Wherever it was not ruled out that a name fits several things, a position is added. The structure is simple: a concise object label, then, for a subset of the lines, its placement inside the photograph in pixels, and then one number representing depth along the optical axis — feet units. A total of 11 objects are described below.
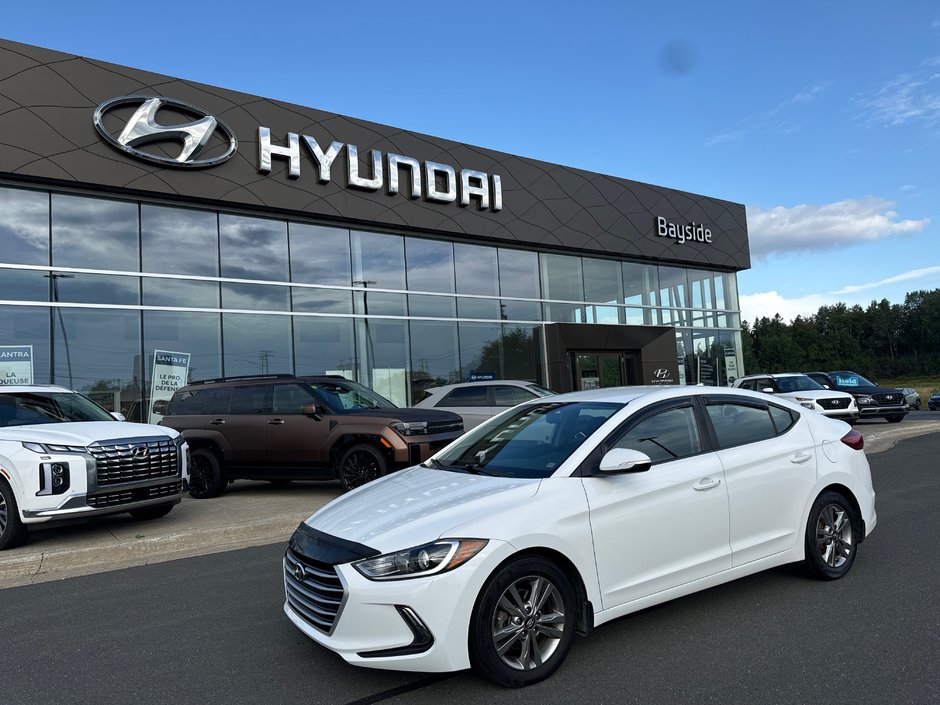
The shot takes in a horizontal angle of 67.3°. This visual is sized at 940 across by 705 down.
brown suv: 32.35
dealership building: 46.78
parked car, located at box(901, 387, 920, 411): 96.00
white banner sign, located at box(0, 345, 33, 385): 44.68
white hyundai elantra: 11.38
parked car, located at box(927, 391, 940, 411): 96.73
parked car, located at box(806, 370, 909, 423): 67.97
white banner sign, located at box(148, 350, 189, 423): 49.98
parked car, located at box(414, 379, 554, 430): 46.47
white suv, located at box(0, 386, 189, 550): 23.70
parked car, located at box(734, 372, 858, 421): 59.26
